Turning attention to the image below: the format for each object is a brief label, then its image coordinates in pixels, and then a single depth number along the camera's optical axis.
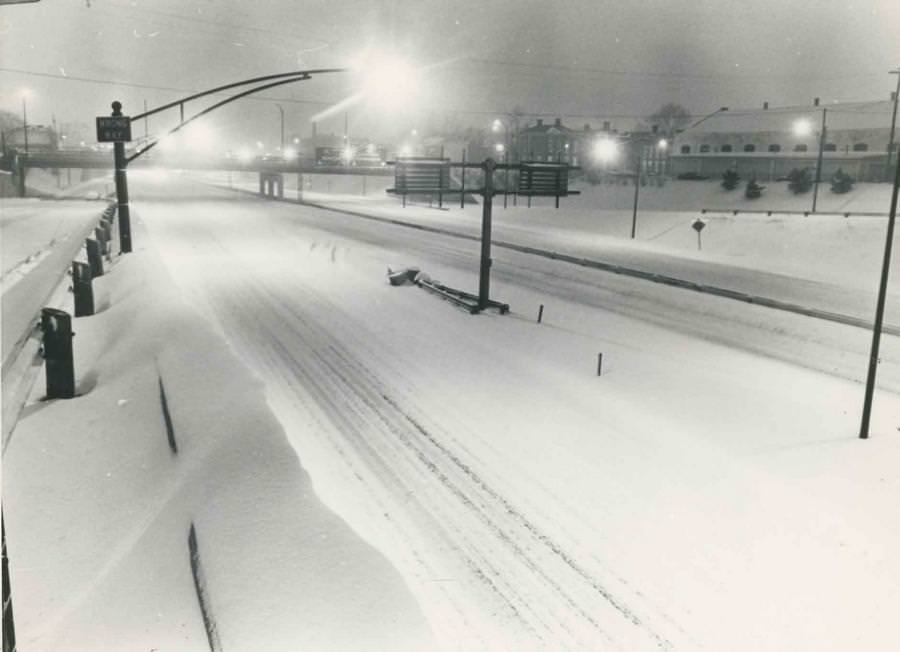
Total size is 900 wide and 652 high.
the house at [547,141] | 114.94
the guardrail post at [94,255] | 24.16
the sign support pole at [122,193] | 27.20
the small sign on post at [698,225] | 37.74
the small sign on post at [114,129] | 25.94
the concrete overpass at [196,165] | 87.38
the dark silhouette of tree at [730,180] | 71.12
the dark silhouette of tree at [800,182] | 64.31
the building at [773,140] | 82.69
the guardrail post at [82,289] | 19.33
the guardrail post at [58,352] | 13.20
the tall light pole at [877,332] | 11.25
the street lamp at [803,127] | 80.50
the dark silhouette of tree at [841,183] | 61.05
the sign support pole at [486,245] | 20.89
